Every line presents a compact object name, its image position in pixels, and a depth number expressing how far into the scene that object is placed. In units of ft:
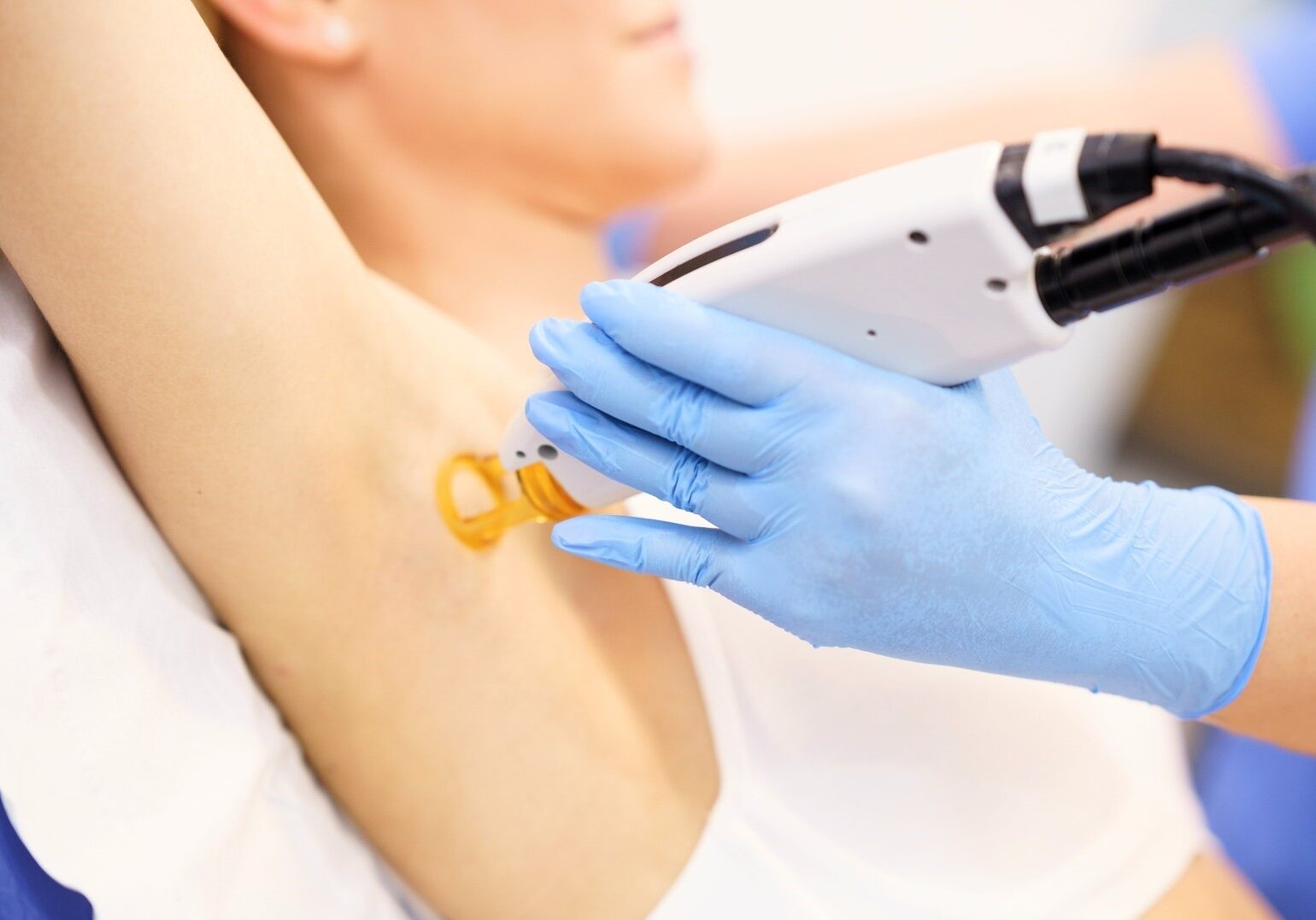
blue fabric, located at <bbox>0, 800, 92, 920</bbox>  2.10
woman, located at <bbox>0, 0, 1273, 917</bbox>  1.98
